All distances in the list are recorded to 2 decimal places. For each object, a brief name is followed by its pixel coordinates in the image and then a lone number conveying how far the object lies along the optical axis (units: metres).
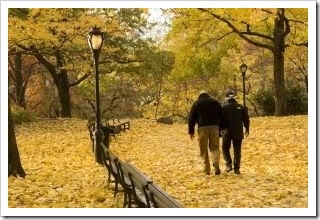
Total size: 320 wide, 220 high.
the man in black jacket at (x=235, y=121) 10.53
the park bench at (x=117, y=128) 17.39
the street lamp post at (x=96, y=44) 11.02
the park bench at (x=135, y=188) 6.54
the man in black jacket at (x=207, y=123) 10.33
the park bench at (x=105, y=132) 13.53
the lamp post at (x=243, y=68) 22.31
